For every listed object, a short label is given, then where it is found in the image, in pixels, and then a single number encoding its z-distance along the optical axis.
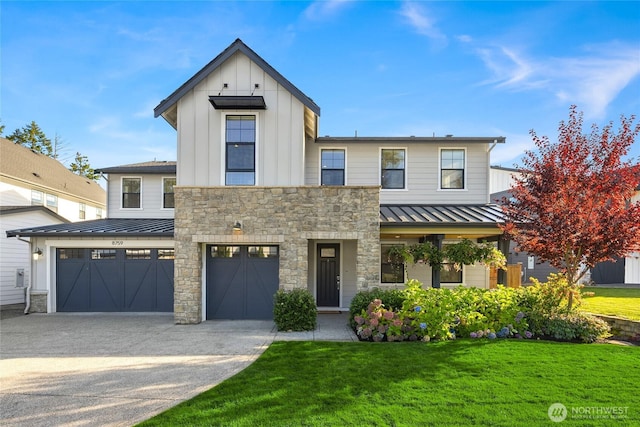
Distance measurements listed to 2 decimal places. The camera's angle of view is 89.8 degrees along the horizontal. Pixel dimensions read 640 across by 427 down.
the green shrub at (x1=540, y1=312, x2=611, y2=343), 7.74
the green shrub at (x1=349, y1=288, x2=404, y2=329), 8.98
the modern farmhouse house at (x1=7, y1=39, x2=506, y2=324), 9.60
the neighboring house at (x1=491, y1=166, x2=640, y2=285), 18.33
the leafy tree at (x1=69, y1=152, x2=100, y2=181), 35.88
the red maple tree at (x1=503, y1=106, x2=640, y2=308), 7.67
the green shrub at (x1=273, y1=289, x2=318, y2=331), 8.85
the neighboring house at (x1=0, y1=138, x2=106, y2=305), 13.73
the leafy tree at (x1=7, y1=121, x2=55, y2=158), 32.75
